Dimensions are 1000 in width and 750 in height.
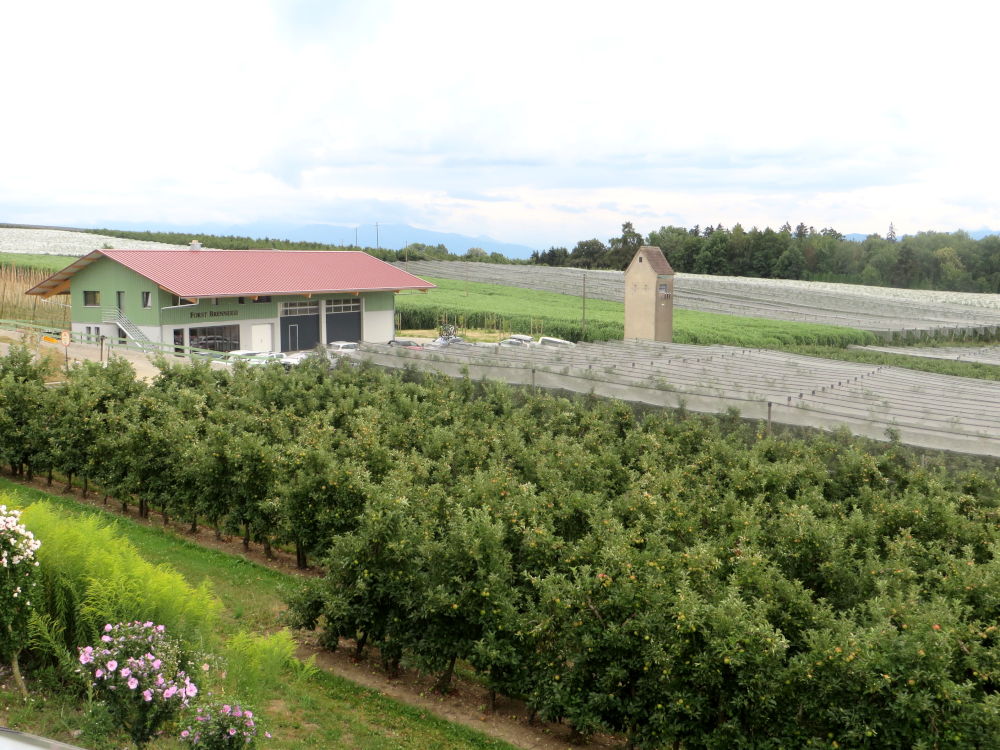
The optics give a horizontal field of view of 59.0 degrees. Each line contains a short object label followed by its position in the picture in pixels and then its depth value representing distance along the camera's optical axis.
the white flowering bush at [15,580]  8.34
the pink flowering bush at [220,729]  6.59
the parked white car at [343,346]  33.27
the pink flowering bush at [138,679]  6.93
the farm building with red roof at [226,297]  45.12
